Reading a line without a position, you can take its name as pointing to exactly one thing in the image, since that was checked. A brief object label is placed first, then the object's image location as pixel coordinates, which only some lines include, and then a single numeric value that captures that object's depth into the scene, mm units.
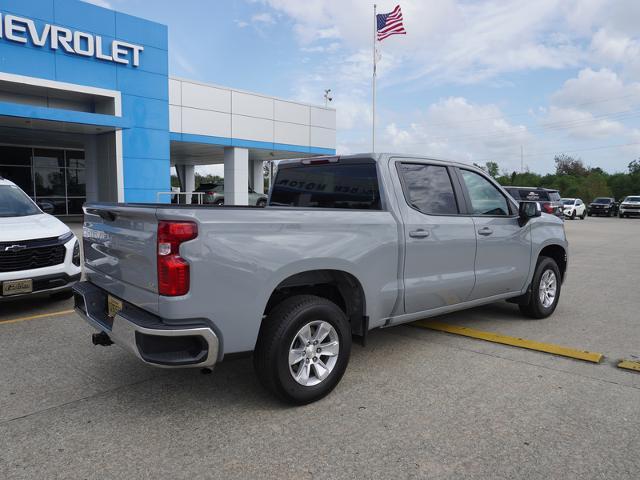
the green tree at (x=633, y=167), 68362
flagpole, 27961
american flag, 25812
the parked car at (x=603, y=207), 43125
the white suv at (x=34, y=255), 5734
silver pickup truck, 3105
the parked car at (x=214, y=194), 25725
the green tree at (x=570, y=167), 86750
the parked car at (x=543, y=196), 21844
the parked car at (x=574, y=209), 36156
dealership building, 17391
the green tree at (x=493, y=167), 106369
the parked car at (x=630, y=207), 39400
